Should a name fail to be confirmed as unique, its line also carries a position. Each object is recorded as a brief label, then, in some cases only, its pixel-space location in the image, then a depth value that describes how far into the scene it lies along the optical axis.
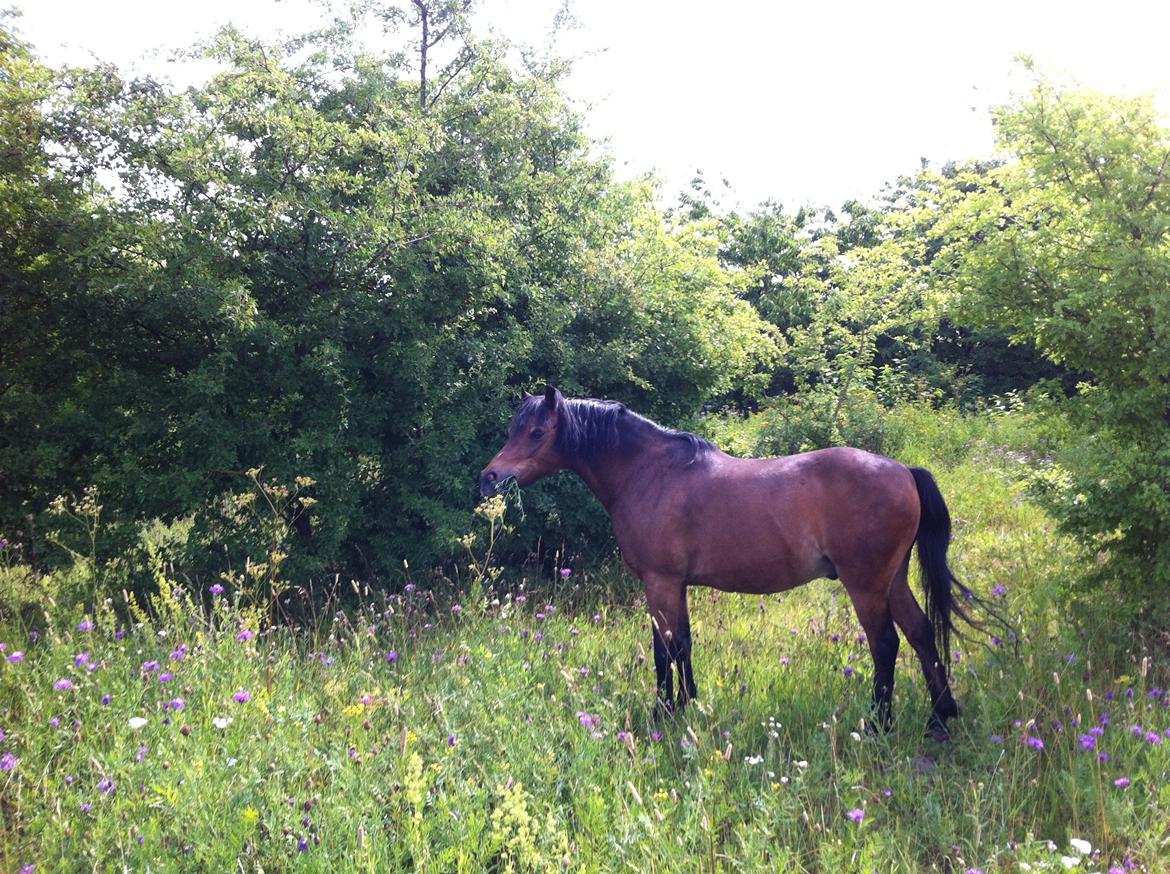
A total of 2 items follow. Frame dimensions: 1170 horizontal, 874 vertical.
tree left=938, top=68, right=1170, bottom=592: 4.60
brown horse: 4.09
